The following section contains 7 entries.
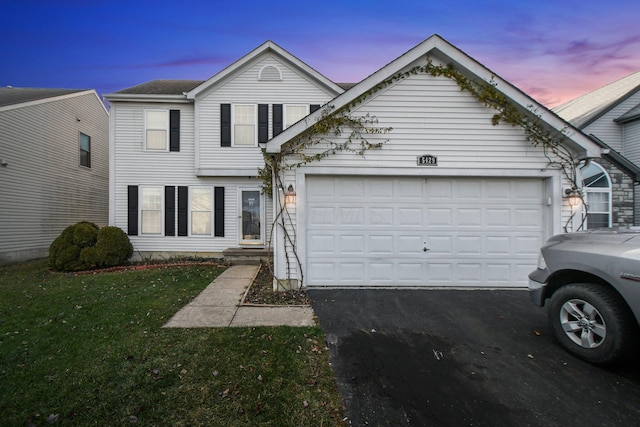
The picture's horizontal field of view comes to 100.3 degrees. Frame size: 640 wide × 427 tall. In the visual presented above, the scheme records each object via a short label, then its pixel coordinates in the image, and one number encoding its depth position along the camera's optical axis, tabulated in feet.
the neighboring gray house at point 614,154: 31.45
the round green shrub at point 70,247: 27.68
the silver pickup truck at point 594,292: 9.21
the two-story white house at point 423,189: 18.97
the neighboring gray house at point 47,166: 32.22
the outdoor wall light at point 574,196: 18.99
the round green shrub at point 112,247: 28.76
